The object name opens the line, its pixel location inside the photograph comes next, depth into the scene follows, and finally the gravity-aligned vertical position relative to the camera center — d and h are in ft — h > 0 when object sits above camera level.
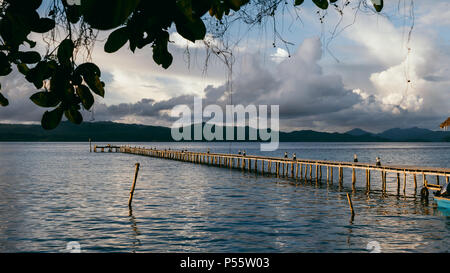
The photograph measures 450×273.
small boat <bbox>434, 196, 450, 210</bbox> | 73.61 -10.78
